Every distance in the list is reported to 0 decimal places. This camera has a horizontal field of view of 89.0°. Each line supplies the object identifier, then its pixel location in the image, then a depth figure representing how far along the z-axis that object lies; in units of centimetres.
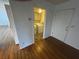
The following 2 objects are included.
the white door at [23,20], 164
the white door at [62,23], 219
